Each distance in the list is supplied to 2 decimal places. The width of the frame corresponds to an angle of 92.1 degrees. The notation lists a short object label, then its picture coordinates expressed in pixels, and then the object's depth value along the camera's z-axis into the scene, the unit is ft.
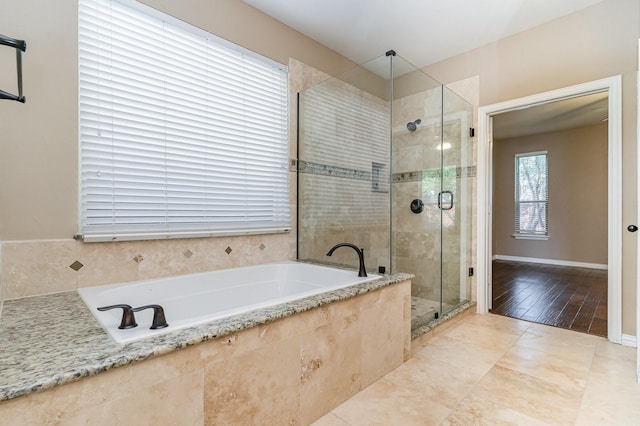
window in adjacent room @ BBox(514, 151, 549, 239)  19.01
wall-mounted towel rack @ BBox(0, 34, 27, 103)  3.51
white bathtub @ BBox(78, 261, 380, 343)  3.85
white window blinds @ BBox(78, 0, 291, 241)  5.48
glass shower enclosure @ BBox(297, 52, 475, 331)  8.84
